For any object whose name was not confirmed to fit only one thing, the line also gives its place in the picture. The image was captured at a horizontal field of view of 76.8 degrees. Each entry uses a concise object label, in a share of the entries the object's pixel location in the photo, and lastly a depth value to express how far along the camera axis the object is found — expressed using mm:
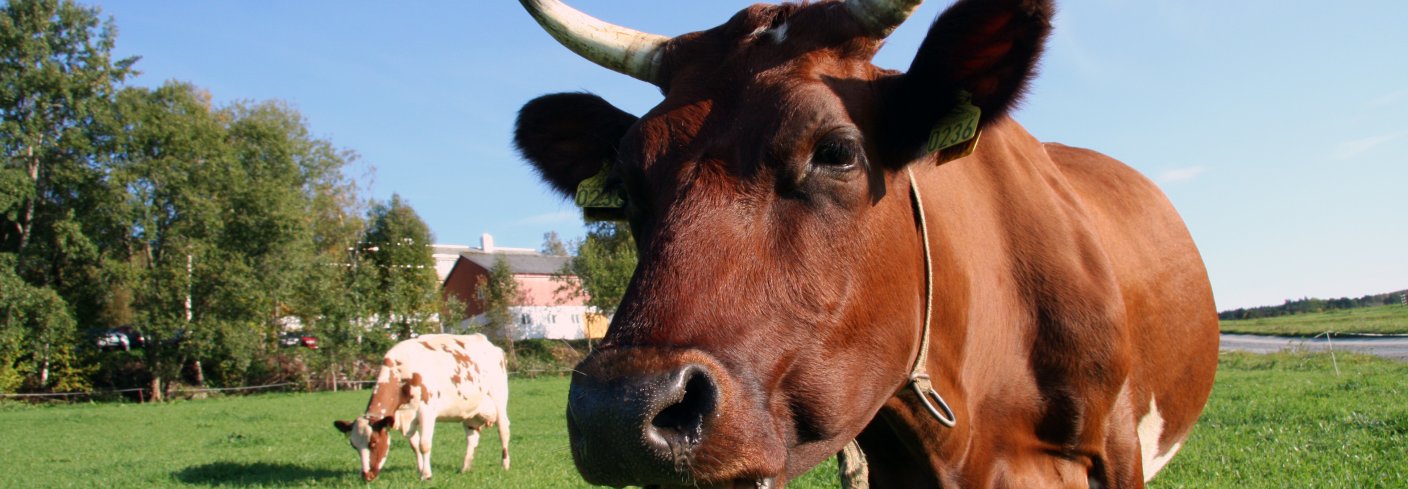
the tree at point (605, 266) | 54812
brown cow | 1986
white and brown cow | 12031
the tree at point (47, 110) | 36812
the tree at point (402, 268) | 46438
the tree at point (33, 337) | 35656
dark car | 42703
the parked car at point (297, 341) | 46812
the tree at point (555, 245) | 87062
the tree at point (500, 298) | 55031
